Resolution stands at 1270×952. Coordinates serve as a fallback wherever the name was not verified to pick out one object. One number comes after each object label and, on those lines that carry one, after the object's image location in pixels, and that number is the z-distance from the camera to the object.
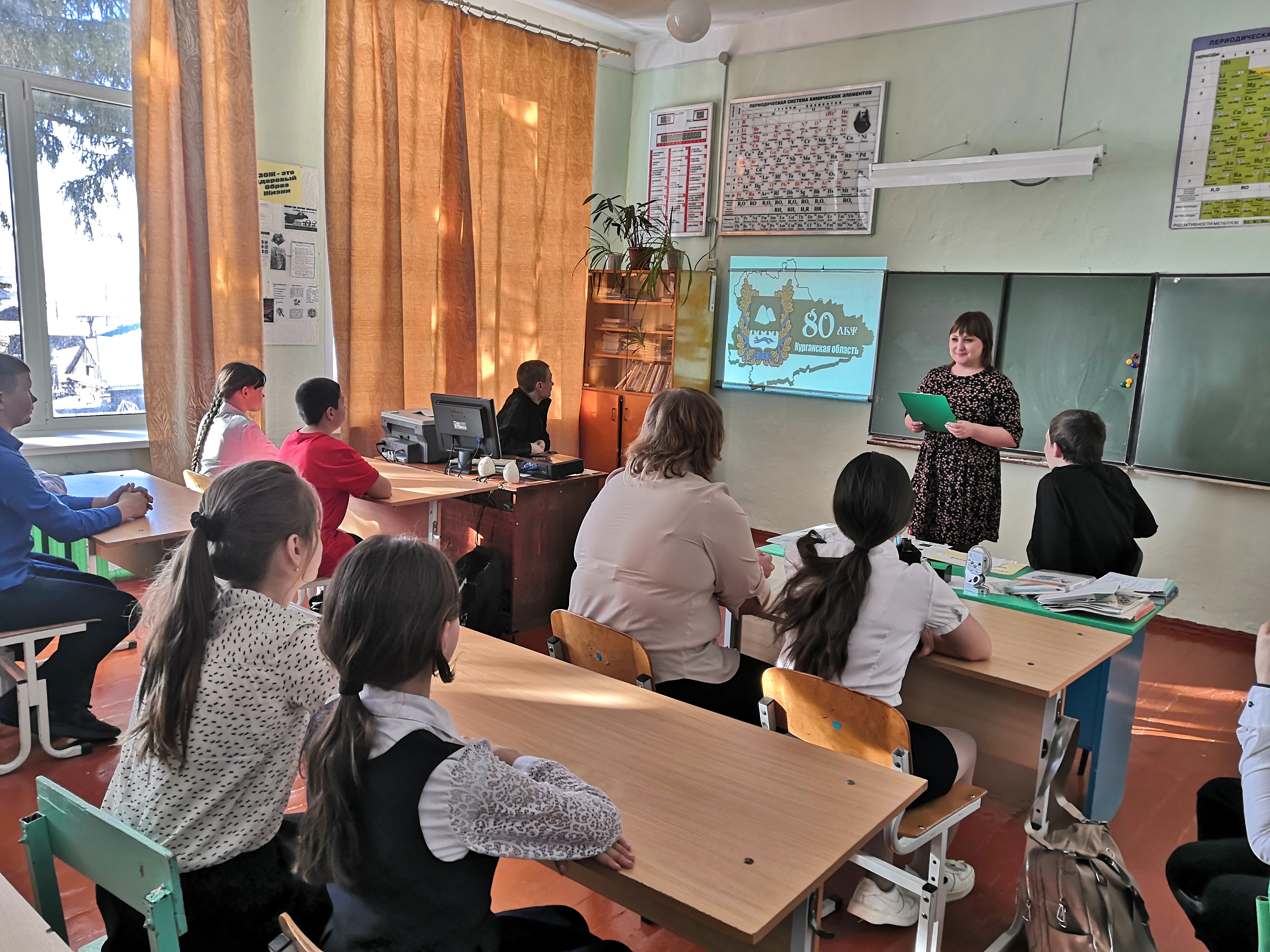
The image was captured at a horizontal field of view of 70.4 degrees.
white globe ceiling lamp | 4.65
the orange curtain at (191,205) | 4.42
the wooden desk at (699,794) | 1.18
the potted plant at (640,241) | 6.18
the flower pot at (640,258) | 6.22
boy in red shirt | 3.37
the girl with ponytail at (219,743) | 1.33
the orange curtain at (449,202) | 5.24
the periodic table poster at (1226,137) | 4.17
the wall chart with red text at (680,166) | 6.37
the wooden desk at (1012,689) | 2.06
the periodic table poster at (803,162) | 5.54
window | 4.25
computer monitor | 4.29
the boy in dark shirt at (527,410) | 5.05
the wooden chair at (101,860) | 1.05
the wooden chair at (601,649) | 2.09
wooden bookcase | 6.29
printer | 4.55
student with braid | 3.58
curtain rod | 5.64
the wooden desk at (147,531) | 2.93
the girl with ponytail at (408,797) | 1.11
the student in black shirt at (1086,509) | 2.94
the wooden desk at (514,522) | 4.05
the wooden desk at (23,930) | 1.00
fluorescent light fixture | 4.51
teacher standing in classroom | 3.70
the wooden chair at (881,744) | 1.80
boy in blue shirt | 2.69
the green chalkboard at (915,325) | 5.11
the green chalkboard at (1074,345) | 4.61
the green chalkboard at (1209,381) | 4.28
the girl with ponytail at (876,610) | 1.98
